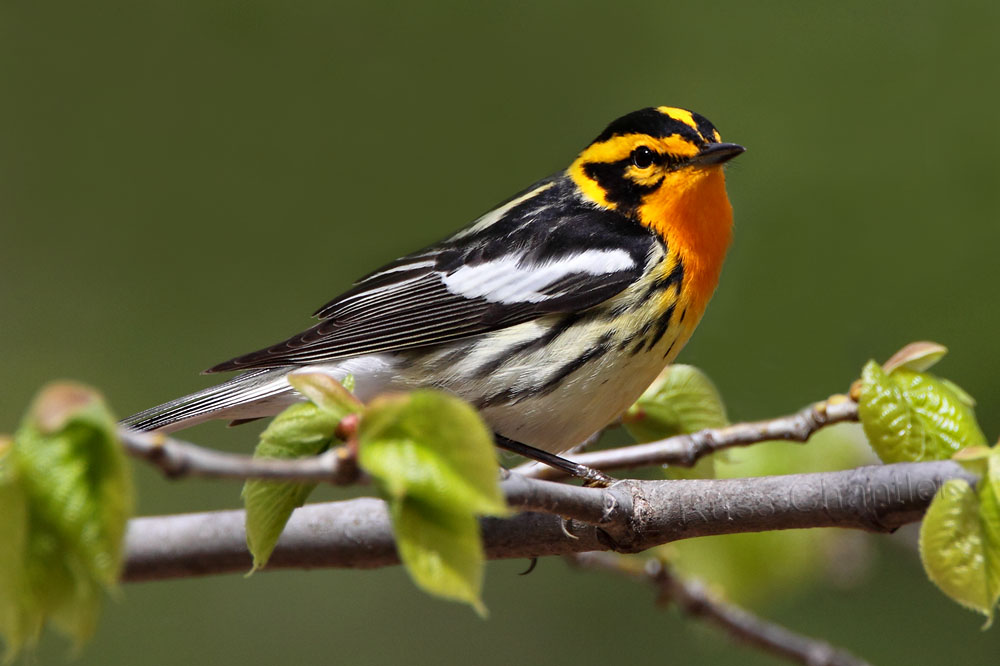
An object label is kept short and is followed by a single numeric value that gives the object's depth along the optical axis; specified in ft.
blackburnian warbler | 9.80
